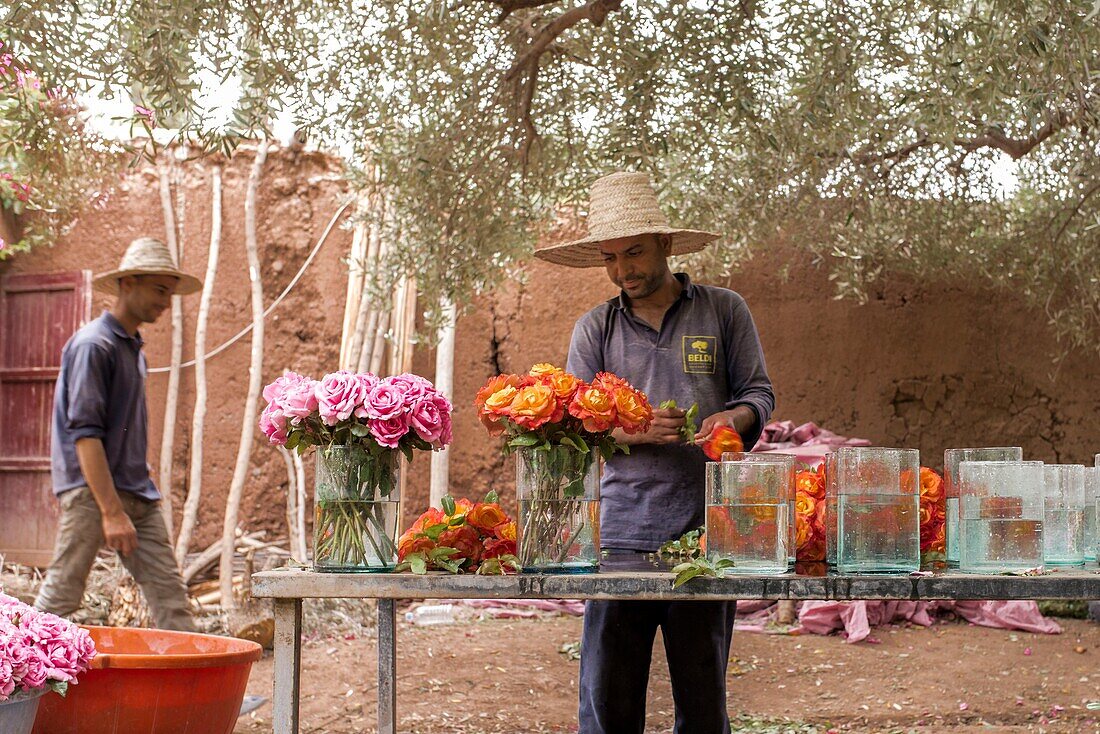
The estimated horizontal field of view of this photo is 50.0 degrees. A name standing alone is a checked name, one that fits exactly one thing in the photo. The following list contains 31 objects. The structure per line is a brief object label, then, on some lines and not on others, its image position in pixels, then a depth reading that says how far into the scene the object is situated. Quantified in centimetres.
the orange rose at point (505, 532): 277
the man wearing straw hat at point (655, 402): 328
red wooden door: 868
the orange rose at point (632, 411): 259
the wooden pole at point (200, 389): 809
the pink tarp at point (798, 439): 720
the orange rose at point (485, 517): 276
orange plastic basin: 317
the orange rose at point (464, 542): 272
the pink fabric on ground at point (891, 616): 695
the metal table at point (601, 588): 245
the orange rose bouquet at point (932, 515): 276
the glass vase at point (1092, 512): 277
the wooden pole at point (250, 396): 755
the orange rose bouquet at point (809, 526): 272
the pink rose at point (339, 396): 254
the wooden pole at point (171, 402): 834
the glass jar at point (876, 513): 252
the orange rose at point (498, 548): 273
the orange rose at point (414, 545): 273
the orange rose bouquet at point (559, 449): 256
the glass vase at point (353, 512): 259
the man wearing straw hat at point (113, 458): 462
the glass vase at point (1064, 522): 268
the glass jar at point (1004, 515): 254
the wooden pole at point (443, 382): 796
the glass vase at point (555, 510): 258
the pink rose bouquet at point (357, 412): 255
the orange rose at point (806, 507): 273
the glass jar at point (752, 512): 253
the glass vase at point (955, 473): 273
